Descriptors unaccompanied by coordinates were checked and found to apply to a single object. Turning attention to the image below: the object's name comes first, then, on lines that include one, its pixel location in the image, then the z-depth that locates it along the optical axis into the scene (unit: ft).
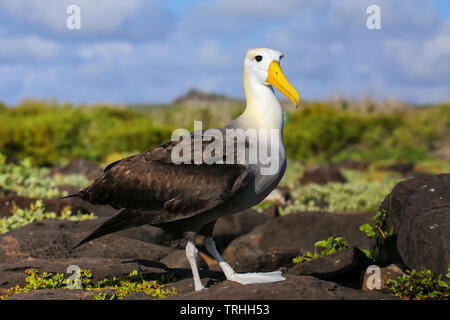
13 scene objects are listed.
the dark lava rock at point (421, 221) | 19.29
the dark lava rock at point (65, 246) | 23.03
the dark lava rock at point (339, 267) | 20.03
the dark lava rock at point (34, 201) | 30.76
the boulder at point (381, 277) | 19.12
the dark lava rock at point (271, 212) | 37.32
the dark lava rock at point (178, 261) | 23.59
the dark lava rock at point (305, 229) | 27.58
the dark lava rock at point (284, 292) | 14.17
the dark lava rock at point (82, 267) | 20.02
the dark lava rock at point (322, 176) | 53.67
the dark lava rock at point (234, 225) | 33.14
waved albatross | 16.56
